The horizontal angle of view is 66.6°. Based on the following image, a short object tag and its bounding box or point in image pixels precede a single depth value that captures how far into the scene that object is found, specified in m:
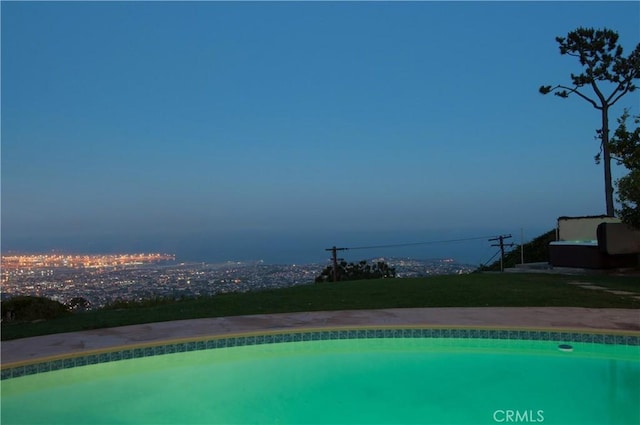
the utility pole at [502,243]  11.94
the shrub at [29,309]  5.71
